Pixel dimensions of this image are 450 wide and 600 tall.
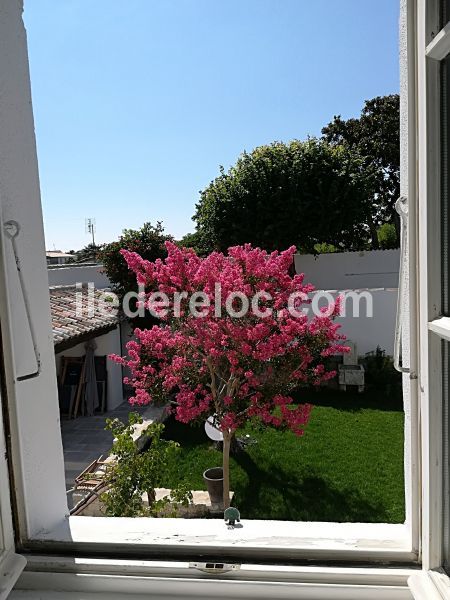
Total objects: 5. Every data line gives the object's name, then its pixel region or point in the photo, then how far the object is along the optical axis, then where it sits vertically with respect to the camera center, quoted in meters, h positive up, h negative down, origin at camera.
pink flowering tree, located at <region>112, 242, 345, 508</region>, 3.39 -0.56
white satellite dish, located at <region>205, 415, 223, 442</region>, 4.03 -1.50
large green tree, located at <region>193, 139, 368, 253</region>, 10.83 +1.49
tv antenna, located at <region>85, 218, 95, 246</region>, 18.55 +1.88
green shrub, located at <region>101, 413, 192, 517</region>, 2.44 -1.18
